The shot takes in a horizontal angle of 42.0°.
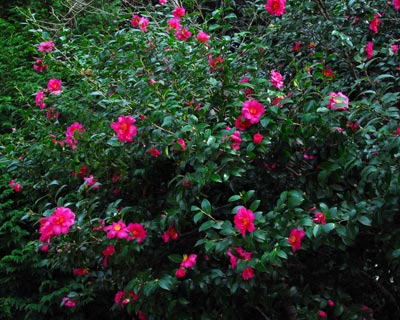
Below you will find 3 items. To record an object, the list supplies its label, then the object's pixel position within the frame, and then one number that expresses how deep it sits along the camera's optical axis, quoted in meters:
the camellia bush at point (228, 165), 1.64
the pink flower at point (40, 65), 2.67
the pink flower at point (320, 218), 1.61
